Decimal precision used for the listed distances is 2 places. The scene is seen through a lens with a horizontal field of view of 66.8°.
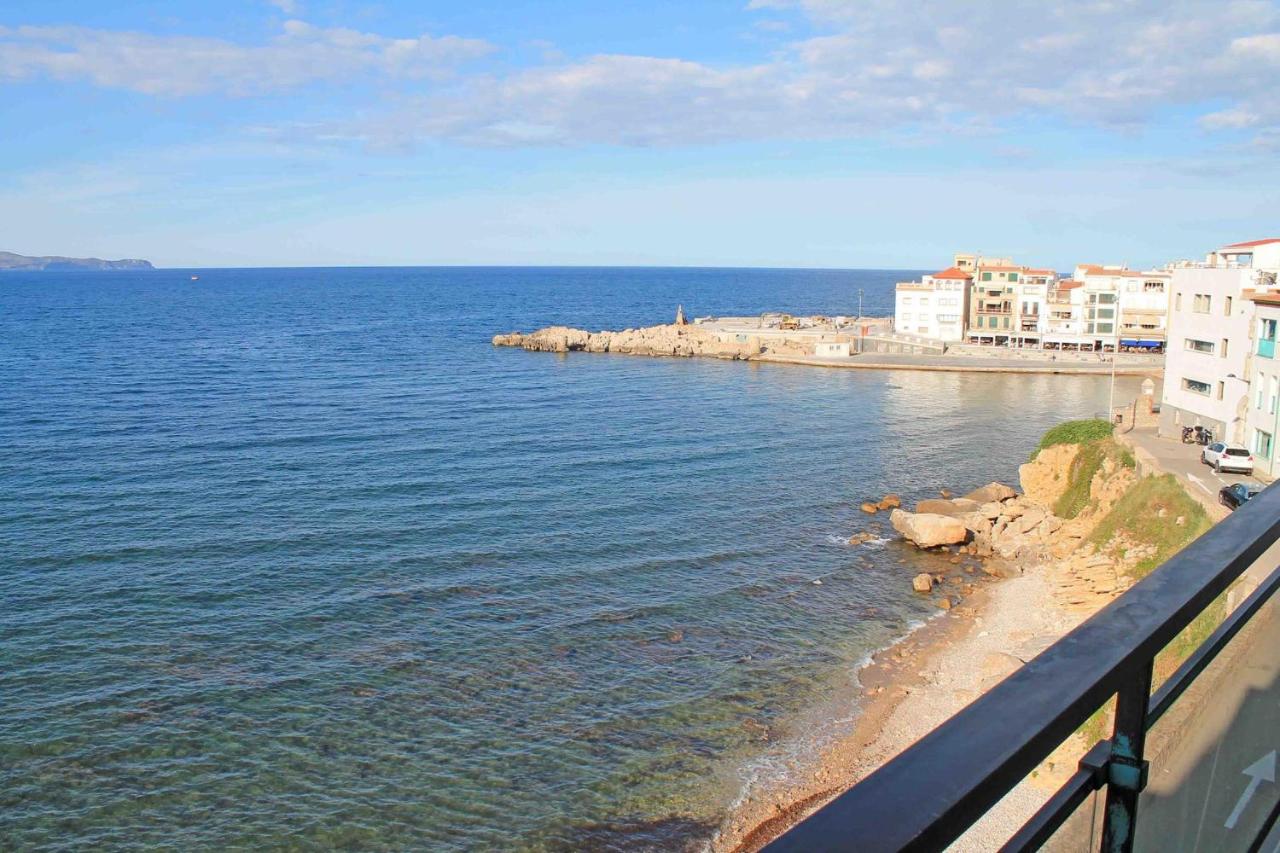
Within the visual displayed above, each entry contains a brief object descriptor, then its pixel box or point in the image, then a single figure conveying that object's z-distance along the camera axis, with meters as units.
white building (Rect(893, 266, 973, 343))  102.50
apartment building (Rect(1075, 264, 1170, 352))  89.44
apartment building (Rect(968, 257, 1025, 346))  100.12
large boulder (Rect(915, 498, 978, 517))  39.09
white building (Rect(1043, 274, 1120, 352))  92.25
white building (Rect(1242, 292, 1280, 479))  34.69
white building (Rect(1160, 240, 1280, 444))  39.00
